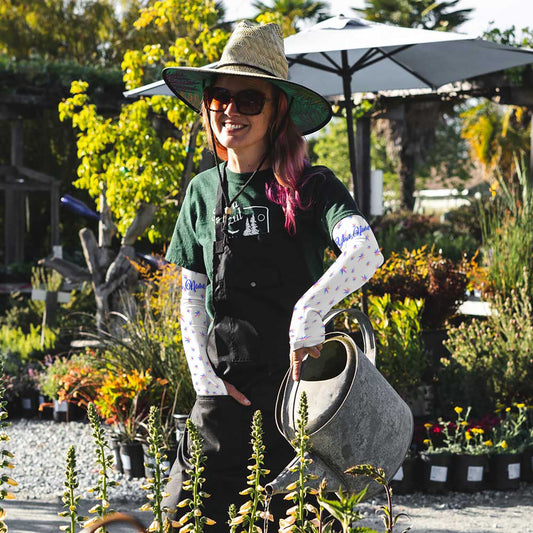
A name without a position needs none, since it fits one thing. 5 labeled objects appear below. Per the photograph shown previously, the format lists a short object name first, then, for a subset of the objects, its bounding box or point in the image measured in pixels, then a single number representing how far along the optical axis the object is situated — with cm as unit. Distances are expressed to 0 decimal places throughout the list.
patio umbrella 511
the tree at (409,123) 2397
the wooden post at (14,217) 1423
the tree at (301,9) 2732
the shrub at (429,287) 657
